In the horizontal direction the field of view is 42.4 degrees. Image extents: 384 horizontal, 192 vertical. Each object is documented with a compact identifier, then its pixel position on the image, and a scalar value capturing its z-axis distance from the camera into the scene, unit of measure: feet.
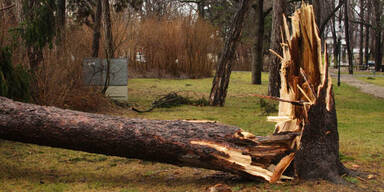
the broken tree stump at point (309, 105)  14.97
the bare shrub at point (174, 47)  65.57
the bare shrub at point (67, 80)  25.02
